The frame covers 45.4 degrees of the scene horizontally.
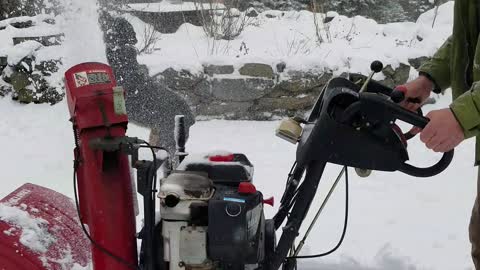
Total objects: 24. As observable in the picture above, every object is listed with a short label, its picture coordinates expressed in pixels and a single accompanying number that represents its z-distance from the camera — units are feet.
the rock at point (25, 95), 20.24
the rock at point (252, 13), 27.42
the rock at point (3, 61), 20.76
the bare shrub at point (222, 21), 23.39
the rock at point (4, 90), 20.70
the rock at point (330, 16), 27.04
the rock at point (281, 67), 19.10
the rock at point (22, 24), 23.77
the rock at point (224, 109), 18.81
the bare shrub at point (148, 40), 21.93
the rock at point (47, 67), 20.31
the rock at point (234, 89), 18.81
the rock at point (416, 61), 20.22
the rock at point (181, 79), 18.80
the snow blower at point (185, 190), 5.14
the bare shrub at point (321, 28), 23.02
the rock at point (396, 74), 19.61
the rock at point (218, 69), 18.98
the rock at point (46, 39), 22.07
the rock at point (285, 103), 19.06
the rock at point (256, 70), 19.06
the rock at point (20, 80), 20.17
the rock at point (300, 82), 18.98
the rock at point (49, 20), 24.10
